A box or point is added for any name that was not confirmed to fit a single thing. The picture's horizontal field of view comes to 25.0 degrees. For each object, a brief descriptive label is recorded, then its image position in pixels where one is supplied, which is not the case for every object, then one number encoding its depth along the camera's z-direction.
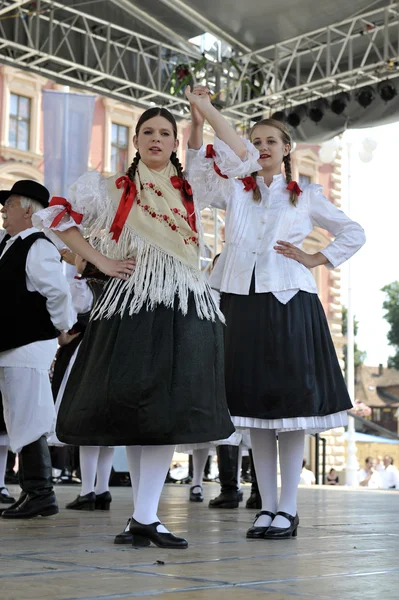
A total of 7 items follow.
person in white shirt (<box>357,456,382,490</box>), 15.95
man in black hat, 4.43
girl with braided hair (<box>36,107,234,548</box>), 3.09
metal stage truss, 10.69
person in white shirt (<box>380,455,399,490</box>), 16.12
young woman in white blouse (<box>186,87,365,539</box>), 3.79
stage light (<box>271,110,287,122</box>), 11.85
